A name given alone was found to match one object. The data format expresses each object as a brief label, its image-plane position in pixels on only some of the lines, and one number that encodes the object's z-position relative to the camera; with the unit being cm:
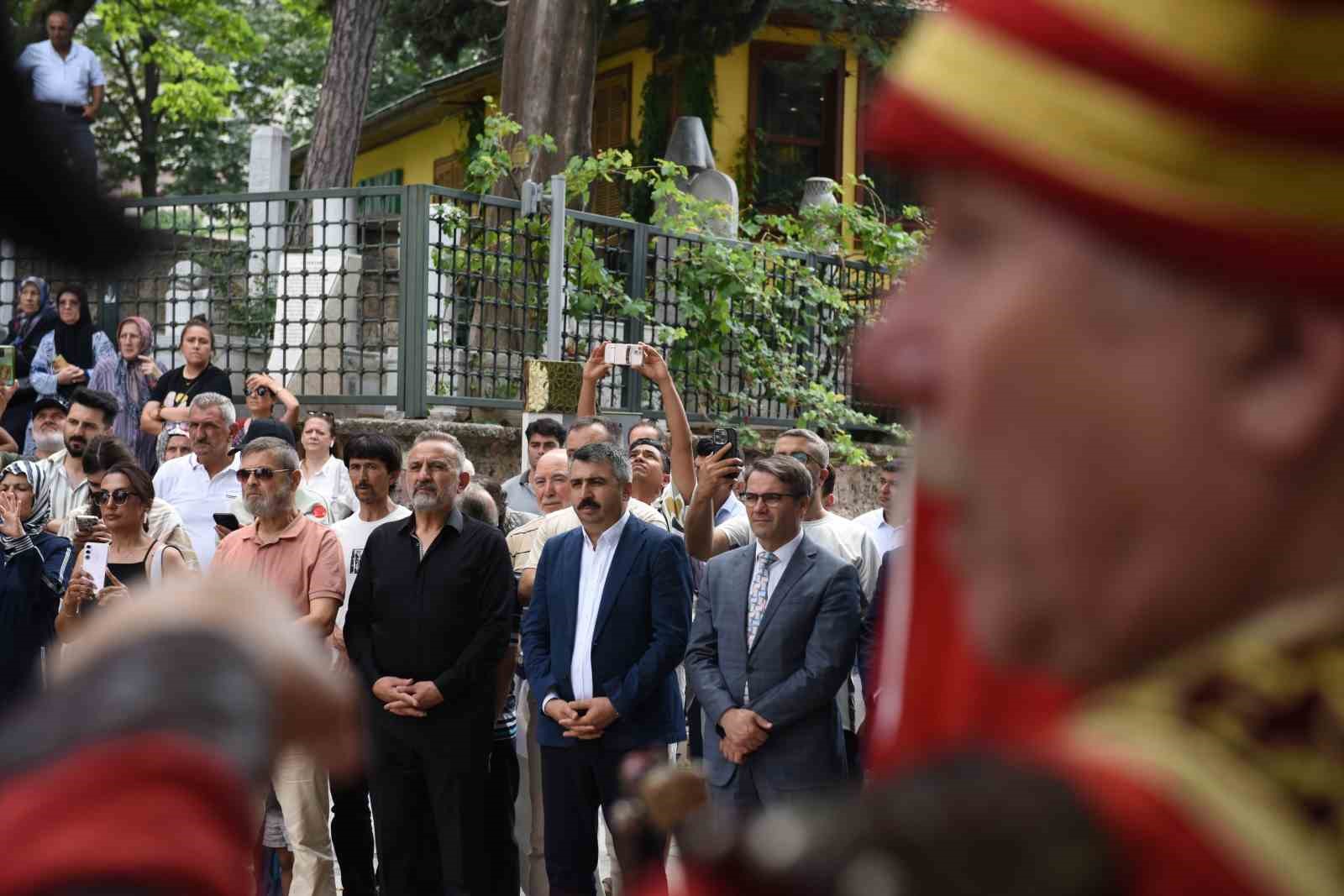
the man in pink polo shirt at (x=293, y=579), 816
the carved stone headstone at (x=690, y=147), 1898
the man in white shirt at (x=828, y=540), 797
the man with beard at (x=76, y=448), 1027
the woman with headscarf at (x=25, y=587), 826
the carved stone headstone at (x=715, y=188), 1773
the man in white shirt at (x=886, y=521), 883
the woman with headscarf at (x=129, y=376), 1259
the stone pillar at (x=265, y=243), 1435
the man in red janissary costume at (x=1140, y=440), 78
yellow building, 2405
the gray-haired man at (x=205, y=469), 986
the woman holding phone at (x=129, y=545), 821
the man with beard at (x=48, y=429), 1225
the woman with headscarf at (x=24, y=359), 1266
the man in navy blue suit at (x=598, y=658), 754
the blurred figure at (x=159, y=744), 91
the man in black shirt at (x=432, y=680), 778
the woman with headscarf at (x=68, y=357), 1284
